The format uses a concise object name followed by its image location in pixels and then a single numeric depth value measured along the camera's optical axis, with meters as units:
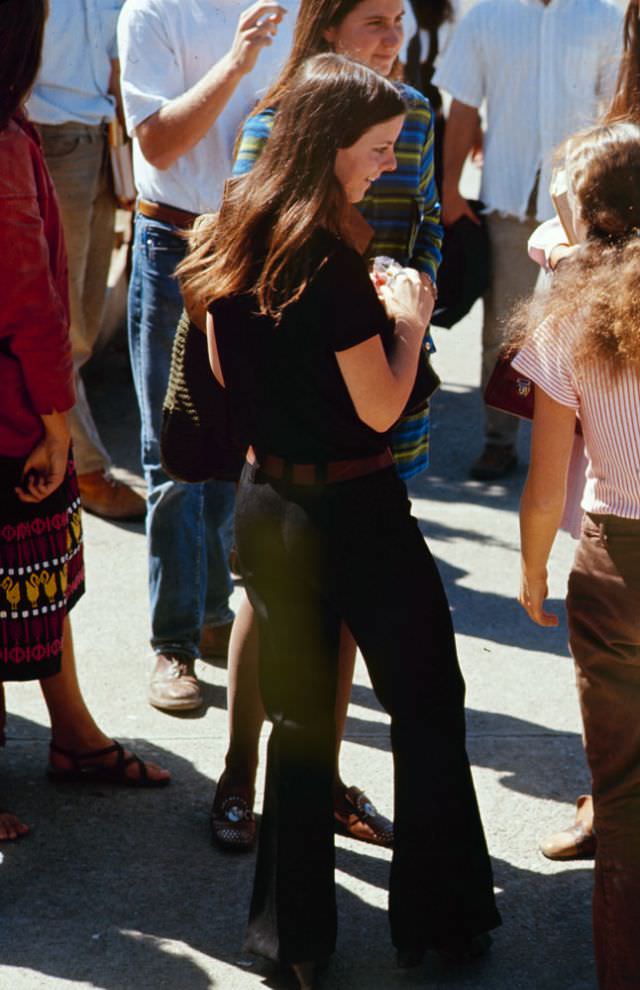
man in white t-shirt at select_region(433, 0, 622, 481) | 5.95
